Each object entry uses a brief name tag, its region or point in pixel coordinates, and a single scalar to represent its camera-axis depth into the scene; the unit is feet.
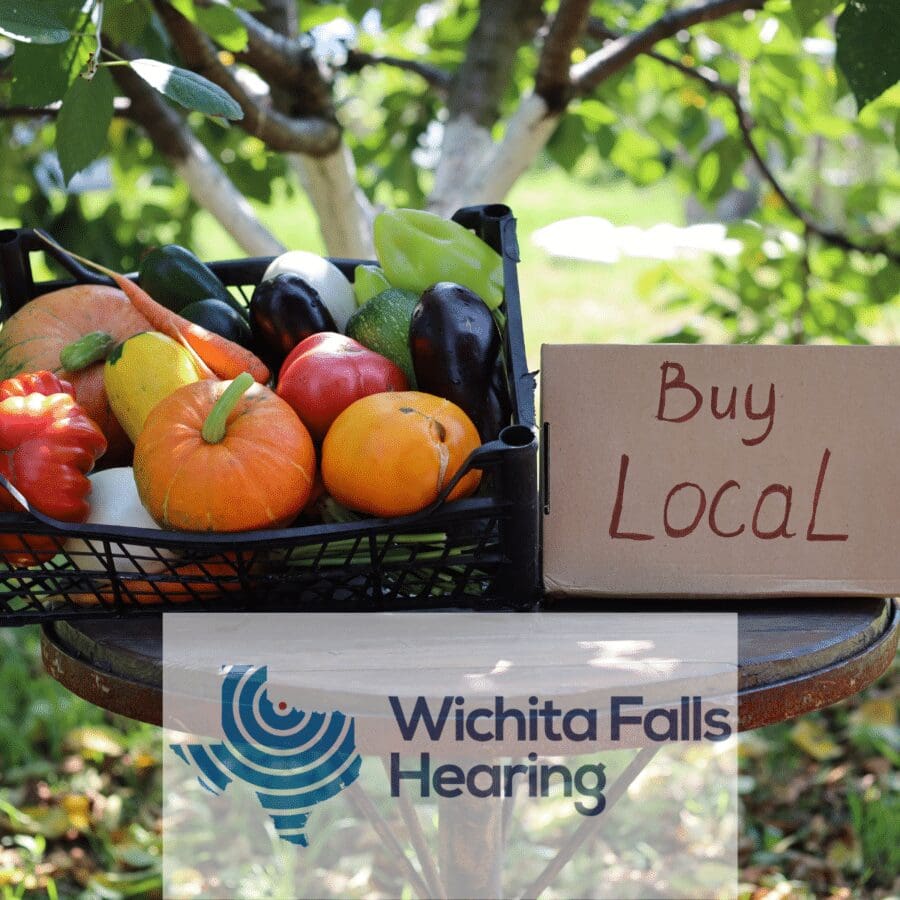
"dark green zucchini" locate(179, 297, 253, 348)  3.51
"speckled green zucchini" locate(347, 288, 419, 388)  3.35
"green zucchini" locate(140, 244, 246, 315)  3.69
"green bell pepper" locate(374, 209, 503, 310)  3.68
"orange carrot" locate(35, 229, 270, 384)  3.34
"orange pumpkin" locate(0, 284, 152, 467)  3.38
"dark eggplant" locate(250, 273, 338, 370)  3.44
